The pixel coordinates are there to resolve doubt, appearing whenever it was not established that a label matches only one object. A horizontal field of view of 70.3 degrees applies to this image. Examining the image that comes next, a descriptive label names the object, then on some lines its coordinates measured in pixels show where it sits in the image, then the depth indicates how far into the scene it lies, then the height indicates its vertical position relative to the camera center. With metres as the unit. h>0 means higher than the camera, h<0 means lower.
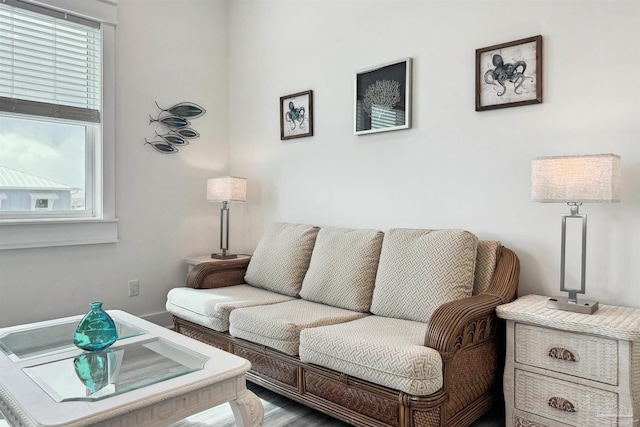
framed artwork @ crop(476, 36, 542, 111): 2.36 +0.72
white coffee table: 1.39 -0.60
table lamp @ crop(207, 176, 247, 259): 3.60 +0.12
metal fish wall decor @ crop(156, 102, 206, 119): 3.76 +0.82
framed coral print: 2.87 +0.72
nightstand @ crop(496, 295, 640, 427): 1.73 -0.65
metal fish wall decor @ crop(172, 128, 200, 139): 3.81 +0.63
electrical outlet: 3.53 -0.63
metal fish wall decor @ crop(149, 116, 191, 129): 3.69 +0.71
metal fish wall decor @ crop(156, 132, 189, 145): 3.73 +0.57
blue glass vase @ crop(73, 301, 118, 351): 1.83 -0.50
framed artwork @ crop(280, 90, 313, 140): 3.44 +0.72
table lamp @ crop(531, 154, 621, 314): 1.87 +0.10
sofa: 1.85 -0.57
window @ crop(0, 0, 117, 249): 2.98 +0.61
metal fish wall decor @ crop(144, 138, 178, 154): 3.64 +0.49
